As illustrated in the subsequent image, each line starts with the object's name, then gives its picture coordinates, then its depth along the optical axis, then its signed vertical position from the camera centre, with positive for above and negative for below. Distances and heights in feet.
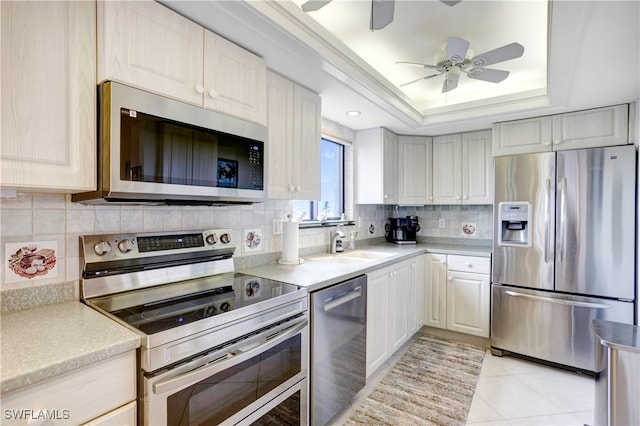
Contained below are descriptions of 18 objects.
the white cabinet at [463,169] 10.79 +1.56
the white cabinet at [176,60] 3.82 +2.17
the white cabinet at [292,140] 6.34 +1.55
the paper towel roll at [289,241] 7.16 -0.71
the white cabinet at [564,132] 7.94 +2.25
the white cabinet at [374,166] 10.55 +1.56
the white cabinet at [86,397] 2.61 -1.71
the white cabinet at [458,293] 9.77 -2.69
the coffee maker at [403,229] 12.21 -0.72
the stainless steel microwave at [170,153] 3.78 +0.82
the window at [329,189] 9.38 +0.76
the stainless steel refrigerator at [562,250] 7.72 -1.02
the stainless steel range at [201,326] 3.37 -1.44
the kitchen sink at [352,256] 8.30 -1.31
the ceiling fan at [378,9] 4.54 +3.10
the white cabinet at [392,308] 7.43 -2.65
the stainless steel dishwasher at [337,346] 5.55 -2.66
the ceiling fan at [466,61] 6.12 +3.27
